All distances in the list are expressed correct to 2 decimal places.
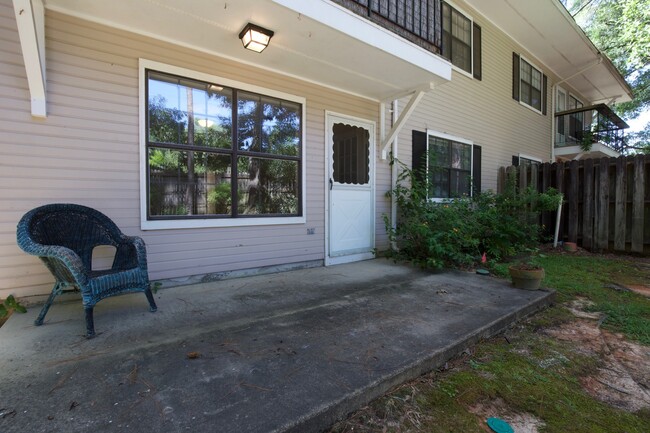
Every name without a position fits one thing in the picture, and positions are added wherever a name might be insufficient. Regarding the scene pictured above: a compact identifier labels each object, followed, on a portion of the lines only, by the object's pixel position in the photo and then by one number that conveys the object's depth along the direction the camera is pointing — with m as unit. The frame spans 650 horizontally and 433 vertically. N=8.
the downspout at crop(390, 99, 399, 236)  5.70
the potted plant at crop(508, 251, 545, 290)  3.63
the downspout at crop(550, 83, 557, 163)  10.62
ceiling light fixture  3.18
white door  4.94
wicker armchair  2.29
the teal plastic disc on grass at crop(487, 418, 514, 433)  1.59
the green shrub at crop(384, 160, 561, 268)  4.75
